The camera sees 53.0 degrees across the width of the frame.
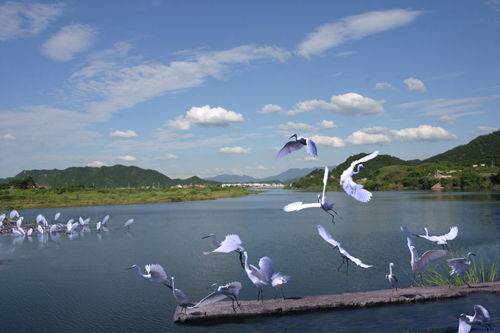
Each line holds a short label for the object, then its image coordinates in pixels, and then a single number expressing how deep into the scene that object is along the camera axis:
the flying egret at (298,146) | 5.54
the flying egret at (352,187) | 5.03
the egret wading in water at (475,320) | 8.94
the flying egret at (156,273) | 10.48
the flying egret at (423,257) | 11.62
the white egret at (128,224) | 34.19
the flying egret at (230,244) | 9.15
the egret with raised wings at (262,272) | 10.94
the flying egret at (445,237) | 11.94
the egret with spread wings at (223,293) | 11.00
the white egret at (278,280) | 11.33
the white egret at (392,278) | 12.21
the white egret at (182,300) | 10.96
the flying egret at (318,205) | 5.71
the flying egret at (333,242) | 8.49
